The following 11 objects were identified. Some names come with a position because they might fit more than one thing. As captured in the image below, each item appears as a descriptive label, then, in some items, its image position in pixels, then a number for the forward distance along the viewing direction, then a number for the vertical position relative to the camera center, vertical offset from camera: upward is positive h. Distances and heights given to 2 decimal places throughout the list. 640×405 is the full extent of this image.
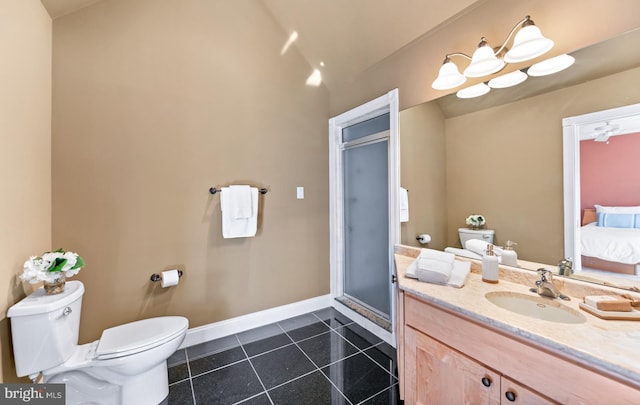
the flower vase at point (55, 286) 1.34 -0.43
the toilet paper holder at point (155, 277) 1.94 -0.56
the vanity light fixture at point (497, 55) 1.21 +0.76
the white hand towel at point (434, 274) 1.32 -0.38
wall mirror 1.14 +0.30
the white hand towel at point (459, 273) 1.30 -0.39
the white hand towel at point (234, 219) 2.15 -0.14
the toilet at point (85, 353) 1.22 -0.79
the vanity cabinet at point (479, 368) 0.75 -0.60
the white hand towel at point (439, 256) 1.46 -0.32
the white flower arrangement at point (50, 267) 1.26 -0.32
